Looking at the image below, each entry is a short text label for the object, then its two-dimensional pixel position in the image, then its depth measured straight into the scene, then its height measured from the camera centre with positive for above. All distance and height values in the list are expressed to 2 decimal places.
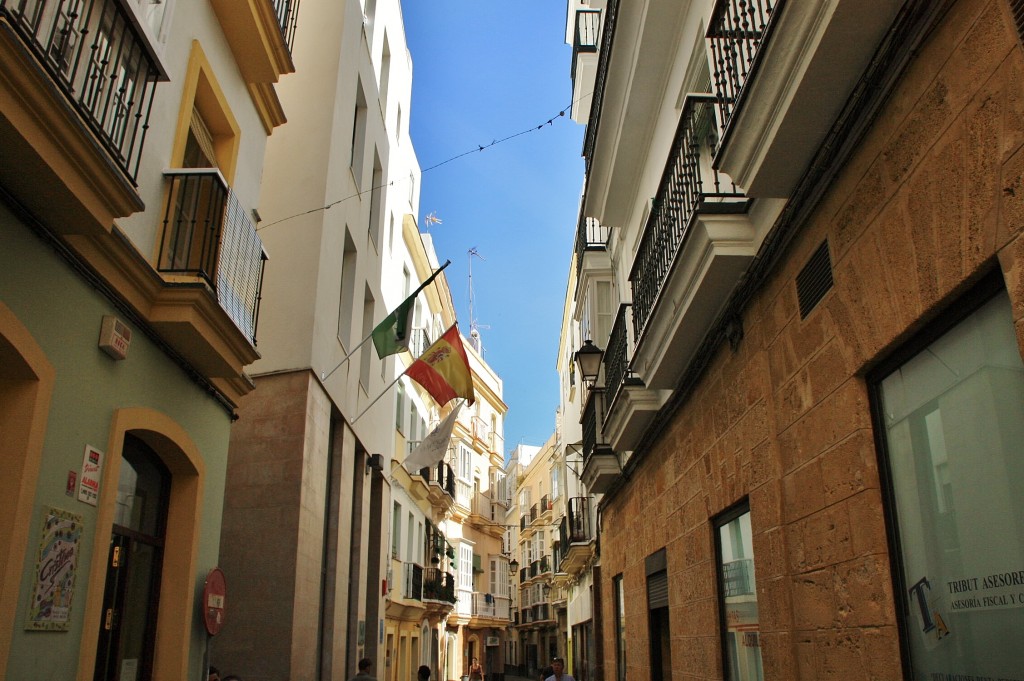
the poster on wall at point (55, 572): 4.69 +0.24
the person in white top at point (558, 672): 11.84 -0.80
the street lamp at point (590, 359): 12.70 +3.69
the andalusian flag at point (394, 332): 11.53 +3.74
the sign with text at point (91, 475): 5.23 +0.85
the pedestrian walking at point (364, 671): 8.92 -0.61
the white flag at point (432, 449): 12.82 +2.45
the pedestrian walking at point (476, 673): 24.85 -1.70
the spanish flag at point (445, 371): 12.15 +3.39
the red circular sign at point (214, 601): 7.23 +0.12
